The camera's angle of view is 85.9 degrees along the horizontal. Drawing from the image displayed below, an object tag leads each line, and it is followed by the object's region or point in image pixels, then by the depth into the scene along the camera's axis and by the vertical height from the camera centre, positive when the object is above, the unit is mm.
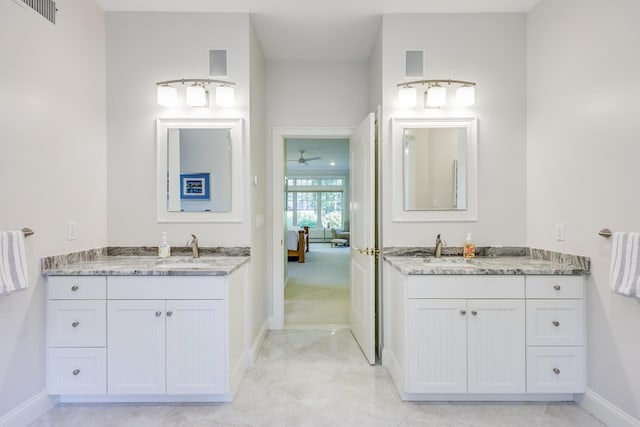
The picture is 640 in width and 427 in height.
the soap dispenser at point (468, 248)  2648 -269
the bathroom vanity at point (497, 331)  2143 -736
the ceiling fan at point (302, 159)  8447 +1508
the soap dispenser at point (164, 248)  2619 -262
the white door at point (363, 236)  2748 -190
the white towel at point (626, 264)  1714 -259
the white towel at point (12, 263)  1723 -249
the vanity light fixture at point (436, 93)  2633 +928
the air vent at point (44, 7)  1979 +1243
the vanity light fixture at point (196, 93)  2611 +921
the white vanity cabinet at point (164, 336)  2119 -751
